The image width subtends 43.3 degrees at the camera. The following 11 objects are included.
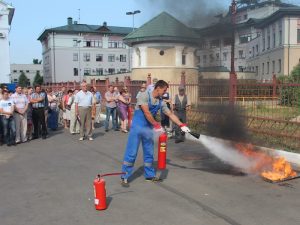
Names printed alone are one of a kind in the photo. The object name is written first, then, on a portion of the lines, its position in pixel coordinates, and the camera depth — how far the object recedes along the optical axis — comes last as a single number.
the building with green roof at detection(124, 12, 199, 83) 32.69
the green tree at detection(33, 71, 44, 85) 84.00
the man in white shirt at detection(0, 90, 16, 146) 11.18
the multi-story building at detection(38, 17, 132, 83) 79.12
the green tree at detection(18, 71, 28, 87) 84.86
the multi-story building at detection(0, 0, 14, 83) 52.44
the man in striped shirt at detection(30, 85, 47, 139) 12.53
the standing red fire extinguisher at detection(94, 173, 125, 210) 5.29
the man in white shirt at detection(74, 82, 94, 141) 12.04
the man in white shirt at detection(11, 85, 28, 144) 11.65
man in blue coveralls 6.53
